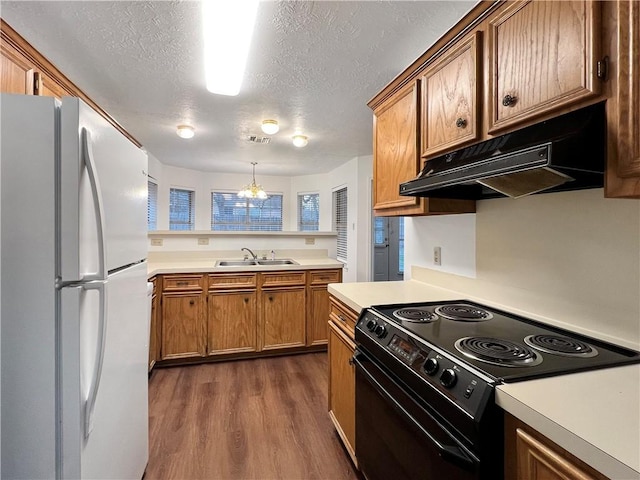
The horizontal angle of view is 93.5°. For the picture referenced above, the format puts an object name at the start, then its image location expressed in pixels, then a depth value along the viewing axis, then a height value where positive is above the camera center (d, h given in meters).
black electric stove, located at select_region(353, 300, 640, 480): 0.78 -0.42
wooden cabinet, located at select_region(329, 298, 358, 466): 1.62 -0.83
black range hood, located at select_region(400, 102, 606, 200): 0.83 +0.25
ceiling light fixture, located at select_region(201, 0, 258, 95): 1.35 +1.04
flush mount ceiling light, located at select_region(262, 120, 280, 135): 2.94 +1.11
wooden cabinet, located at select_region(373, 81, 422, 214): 1.66 +0.55
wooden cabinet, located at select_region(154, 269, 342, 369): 2.84 -0.75
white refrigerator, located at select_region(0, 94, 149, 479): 0.87 -0.14
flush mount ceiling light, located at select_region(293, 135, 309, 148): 3.42 +1.13
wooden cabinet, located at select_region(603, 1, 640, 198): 0.76 +0.37
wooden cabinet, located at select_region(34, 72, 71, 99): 1.54 +0.82
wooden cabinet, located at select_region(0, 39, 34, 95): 1.33 +0.78
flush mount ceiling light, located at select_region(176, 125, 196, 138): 3.12 +1.13
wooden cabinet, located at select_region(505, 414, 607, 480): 0.59 -0.47
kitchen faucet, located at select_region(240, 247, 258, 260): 3.63 -0.19
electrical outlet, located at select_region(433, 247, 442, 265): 1.92 -0.10
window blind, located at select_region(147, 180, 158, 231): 4.76 +0.52
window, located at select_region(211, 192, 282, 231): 6.20 +0.55
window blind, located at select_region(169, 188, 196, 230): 5.50 +0.55
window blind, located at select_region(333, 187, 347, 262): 5.23 +0.37
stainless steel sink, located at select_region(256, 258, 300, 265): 3.59 -0.28
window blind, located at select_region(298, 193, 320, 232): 6.30 +0.58
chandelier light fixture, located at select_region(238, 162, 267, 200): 4.82 +0.75
